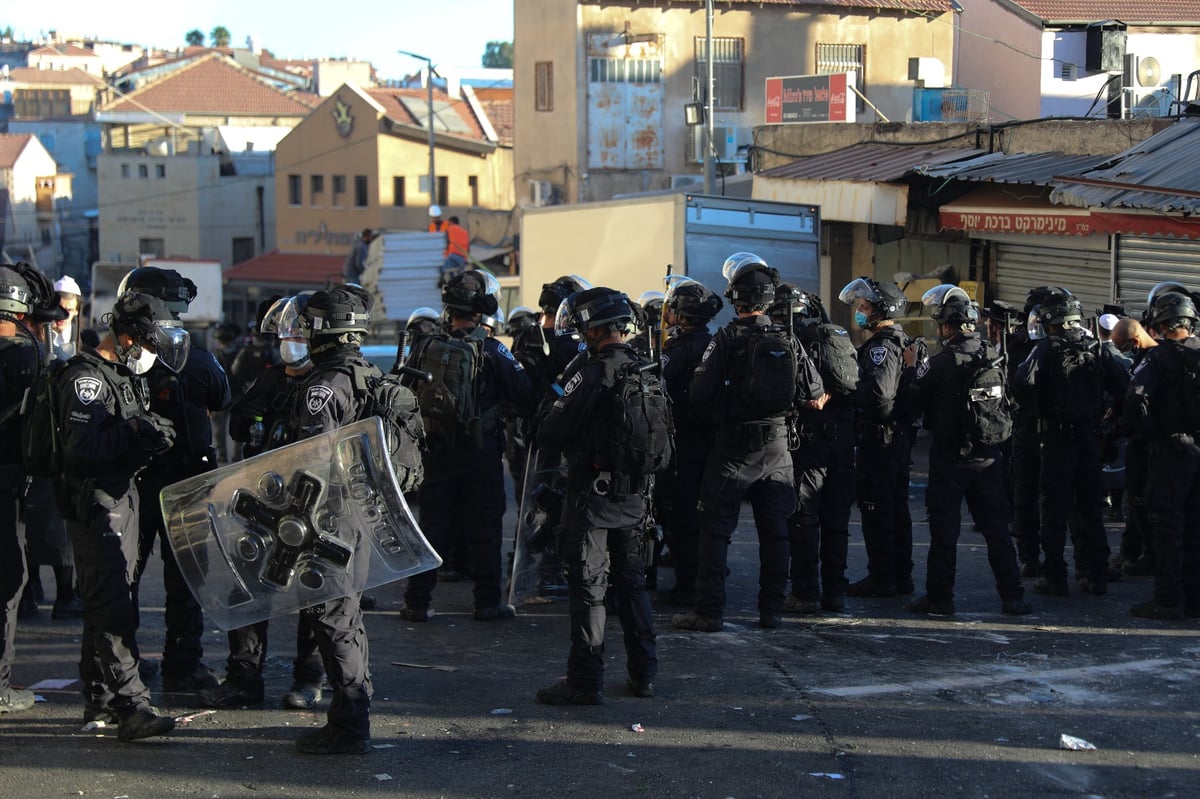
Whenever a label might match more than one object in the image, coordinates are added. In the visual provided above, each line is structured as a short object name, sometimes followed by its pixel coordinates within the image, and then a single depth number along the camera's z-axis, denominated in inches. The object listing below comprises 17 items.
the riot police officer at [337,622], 216.4
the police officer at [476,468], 308.2
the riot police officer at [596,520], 241.9
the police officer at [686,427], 319.0
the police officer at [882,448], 322.3
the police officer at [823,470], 309.7
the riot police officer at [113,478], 220.1
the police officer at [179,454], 243.3
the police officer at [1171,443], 299.1
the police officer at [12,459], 238.4
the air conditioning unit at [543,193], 1448.1
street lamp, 1501.0
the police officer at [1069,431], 324.5
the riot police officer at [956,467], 306.3
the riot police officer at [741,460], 288.0
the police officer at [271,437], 240.7
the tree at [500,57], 4753.9
